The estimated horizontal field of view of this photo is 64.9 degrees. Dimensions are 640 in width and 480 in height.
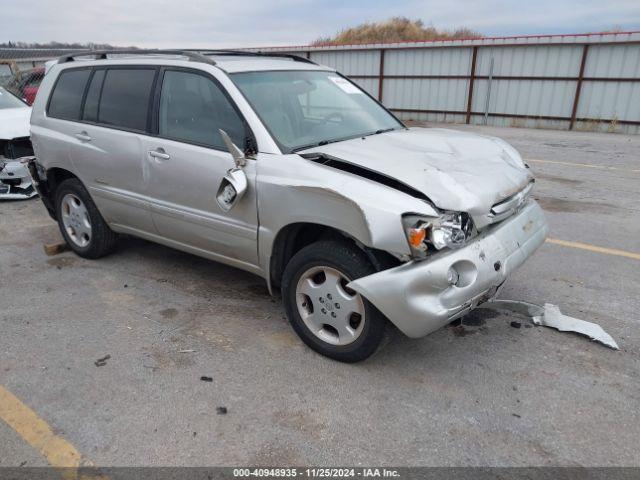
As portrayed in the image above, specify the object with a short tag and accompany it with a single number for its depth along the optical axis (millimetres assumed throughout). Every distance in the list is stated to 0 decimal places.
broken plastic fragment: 3361
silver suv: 2711
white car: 7086
